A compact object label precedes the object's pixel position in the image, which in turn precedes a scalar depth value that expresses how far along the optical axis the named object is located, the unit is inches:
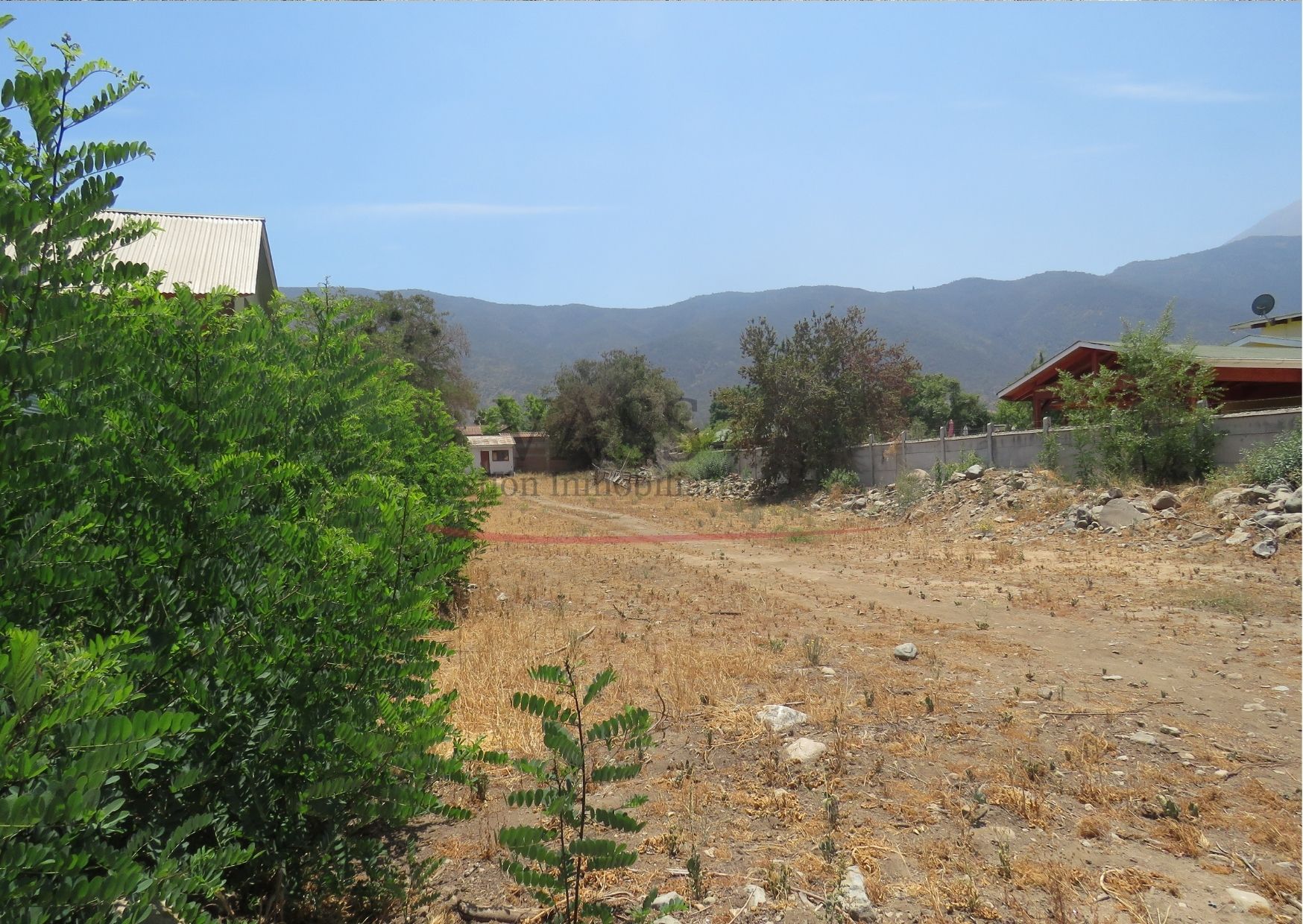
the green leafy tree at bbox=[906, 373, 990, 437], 2513.5
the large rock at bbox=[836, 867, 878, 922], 133.8
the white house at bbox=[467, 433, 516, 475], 2315.5
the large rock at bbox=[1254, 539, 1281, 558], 466.3
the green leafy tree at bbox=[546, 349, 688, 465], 1775.3
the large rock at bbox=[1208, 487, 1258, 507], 542.6
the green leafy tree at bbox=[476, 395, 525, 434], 3307.1
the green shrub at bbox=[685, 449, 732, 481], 1358.3
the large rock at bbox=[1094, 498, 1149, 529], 578.9
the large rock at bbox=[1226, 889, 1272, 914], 136.9
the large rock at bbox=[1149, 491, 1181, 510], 577.9
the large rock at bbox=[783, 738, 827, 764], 200.4
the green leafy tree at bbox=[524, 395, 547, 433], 3038.9
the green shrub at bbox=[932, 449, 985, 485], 830.5
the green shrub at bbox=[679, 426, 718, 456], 1628.9
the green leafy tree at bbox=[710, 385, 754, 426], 1121.4
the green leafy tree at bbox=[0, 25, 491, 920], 73.8
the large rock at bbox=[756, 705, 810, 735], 221.6
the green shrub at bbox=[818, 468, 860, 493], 997.2
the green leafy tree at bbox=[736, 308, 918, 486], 1062.4
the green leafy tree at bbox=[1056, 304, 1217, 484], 628.7
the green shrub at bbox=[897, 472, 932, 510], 831.1
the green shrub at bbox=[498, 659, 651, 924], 102.2
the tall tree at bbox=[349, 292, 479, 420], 1411.2
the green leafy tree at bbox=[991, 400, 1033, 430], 1695.1
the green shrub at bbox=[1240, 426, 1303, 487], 551.5
